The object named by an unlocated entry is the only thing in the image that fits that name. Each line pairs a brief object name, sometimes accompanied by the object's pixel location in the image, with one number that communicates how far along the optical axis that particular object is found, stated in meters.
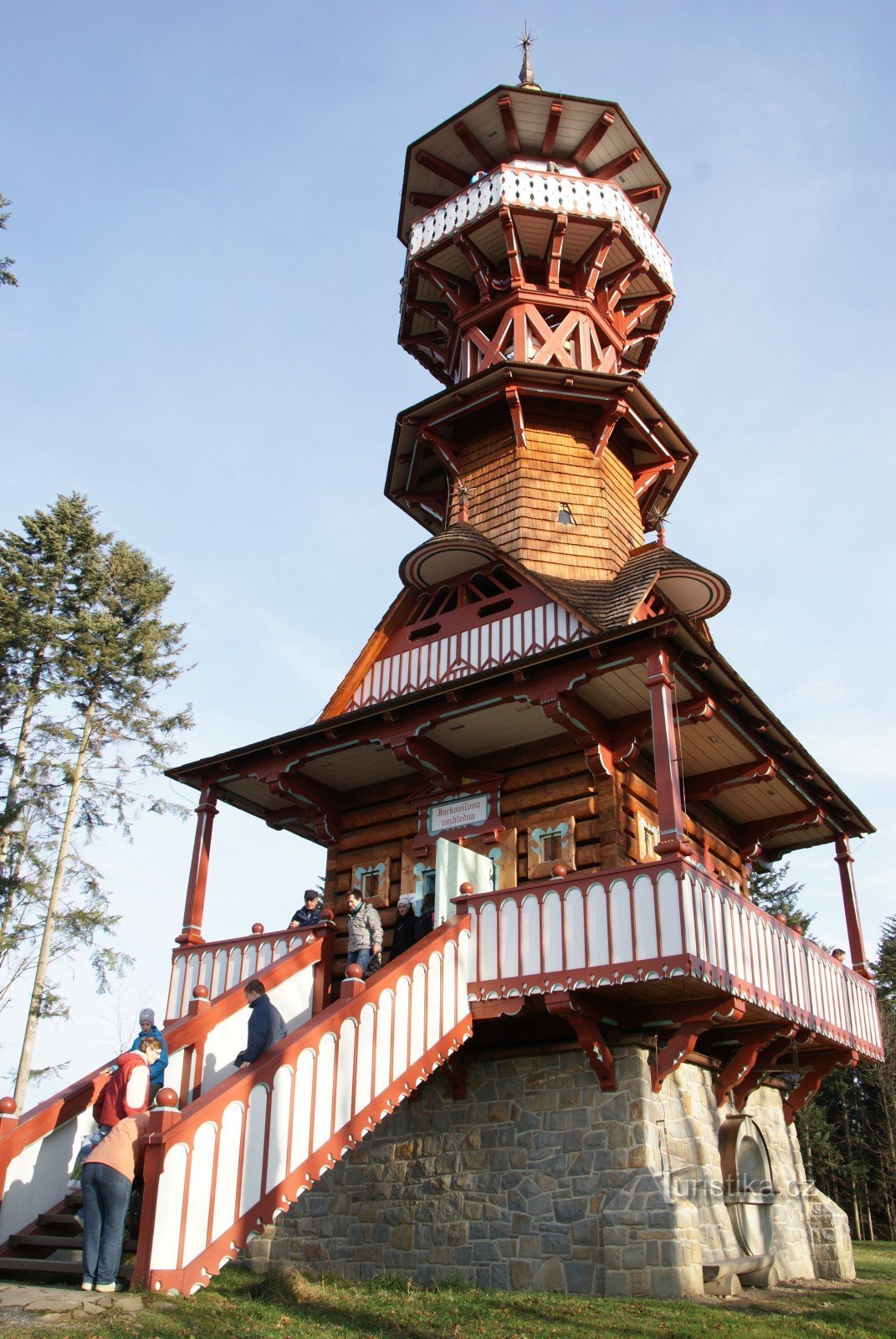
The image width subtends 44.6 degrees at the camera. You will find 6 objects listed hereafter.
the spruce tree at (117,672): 25.39
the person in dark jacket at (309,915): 13.90
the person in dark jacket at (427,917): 13.09
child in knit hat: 9.39
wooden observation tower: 10.43
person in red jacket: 8.32
